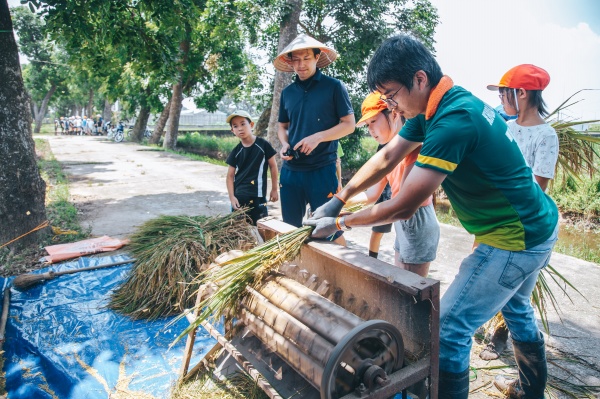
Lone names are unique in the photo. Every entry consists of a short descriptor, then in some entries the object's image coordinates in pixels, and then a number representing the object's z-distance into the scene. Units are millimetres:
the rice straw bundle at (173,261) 3469
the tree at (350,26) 10250
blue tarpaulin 2592
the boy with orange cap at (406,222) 2729
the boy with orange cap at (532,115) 2650
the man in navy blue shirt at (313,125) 3463
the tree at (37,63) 32469
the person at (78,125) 37938
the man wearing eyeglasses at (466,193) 1689
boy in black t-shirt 4340
